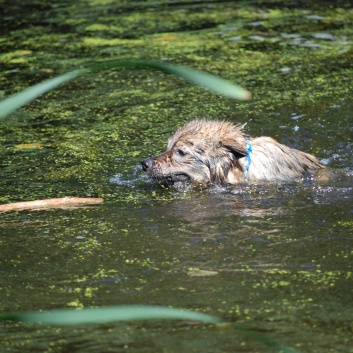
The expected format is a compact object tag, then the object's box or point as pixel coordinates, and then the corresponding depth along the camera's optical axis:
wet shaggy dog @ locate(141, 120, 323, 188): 14.48
